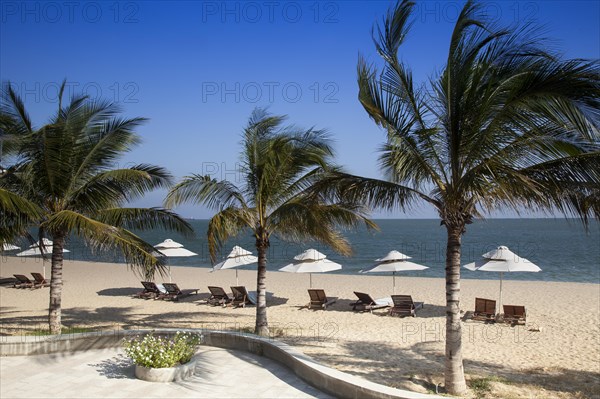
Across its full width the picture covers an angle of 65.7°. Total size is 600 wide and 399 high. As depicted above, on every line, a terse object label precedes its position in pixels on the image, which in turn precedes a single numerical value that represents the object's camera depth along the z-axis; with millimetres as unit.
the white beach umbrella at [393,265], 15695
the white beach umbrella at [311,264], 16375
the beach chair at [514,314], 13023
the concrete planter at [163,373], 6629
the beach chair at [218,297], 16625
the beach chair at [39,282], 21656
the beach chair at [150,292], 18359
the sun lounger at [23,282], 21789
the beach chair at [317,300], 15812
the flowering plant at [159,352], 6711
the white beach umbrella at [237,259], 16266
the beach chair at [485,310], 13312
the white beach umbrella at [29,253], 22672
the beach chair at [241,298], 16378
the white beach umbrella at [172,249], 19108
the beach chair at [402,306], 14180
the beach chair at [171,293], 17969
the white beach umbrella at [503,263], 13758
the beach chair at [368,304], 15078
